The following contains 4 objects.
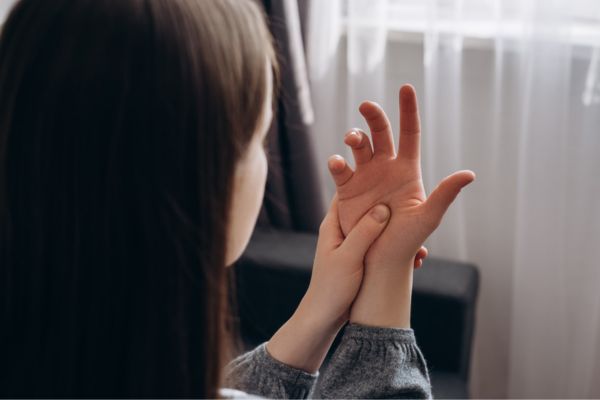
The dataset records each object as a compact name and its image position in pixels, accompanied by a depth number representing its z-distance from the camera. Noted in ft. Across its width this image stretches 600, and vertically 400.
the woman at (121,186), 1.82
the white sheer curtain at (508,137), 5.05
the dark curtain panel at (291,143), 5.37
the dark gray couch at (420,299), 4.71
